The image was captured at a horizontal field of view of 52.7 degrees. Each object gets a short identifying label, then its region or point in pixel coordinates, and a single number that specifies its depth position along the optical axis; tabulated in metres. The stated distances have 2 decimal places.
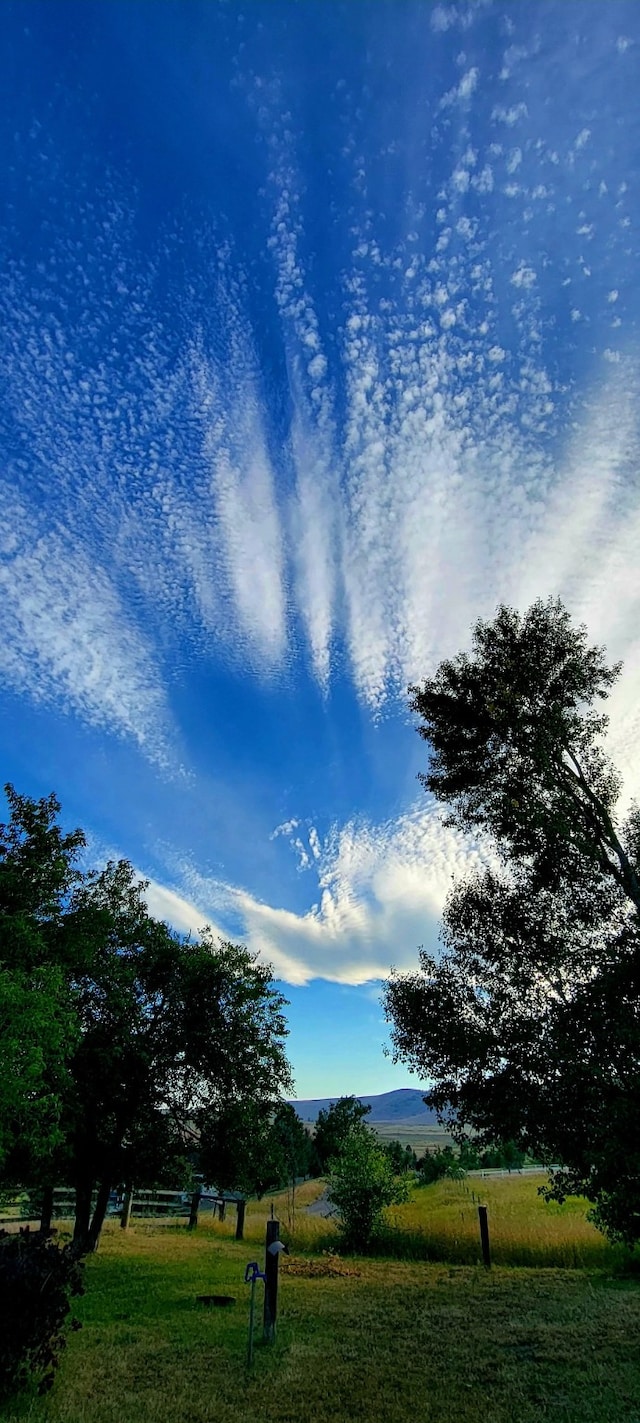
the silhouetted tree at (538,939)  10.71
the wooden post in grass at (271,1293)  10.19
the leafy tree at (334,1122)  58.03
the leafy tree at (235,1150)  20.52
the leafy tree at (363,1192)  21.66
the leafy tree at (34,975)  13.31
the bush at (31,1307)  7.51
